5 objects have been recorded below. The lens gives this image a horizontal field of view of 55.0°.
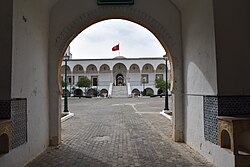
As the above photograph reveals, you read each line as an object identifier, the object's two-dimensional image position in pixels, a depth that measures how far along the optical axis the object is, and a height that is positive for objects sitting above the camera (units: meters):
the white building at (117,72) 53.41 +4.19
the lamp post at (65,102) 15.08 -0.71
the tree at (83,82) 49.25 +1.80
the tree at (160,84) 48.75 +1.31
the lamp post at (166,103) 15.41 -0.85
